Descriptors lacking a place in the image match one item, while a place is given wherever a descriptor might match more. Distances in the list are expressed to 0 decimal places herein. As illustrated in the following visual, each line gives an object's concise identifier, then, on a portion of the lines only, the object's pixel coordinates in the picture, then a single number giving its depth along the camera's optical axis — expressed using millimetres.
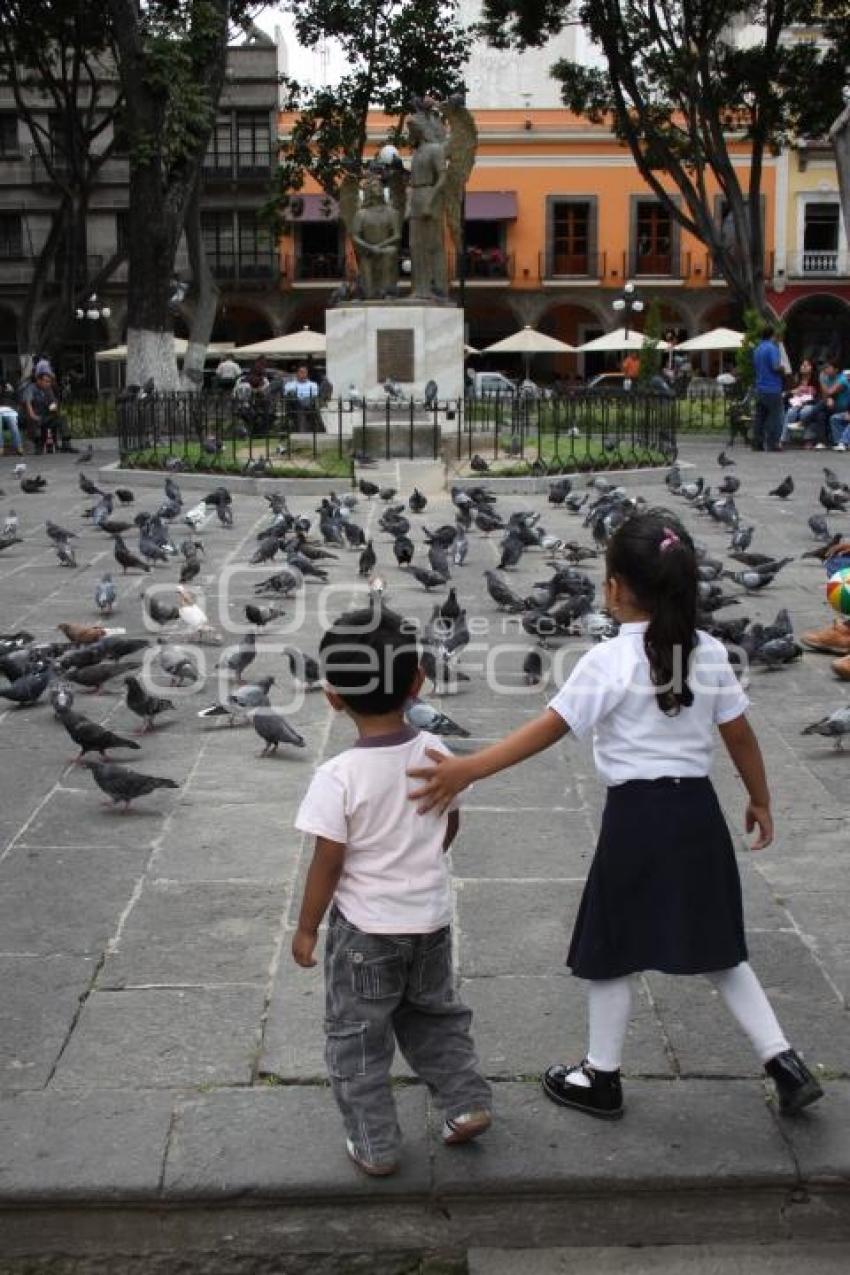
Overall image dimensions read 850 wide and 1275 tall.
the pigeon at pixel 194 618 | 8664
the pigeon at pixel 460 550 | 11023
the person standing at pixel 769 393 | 19750
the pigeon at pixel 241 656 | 7750
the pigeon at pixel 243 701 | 6973
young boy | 3188
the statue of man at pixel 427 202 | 19328
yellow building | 45500
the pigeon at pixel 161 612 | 8977
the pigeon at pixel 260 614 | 8969
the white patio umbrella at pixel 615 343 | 36062
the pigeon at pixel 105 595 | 9414
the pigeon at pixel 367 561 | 10523
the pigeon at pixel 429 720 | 6160
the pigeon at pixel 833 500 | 13656
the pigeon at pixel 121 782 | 5691
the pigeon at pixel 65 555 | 11555
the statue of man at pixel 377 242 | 19578
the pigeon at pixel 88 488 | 14739
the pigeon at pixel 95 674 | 7629
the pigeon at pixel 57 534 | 11898
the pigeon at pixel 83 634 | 8406
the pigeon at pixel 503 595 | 9273
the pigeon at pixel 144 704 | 6871
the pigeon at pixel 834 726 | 6469
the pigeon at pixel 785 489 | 14930
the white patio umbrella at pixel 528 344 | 37750
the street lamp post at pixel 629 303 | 34591
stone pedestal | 19406
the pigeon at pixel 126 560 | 10875
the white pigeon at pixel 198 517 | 12484
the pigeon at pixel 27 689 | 7324
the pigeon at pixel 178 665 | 7727
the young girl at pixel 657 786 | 3312
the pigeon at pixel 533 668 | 7695
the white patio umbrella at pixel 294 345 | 35156
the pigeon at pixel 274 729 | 6477
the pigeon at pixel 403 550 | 10891
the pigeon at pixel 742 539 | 11203
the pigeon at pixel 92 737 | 6258
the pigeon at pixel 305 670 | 7648
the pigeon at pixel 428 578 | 9977
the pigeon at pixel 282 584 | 9984
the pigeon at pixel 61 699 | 6945
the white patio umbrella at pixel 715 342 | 33938
